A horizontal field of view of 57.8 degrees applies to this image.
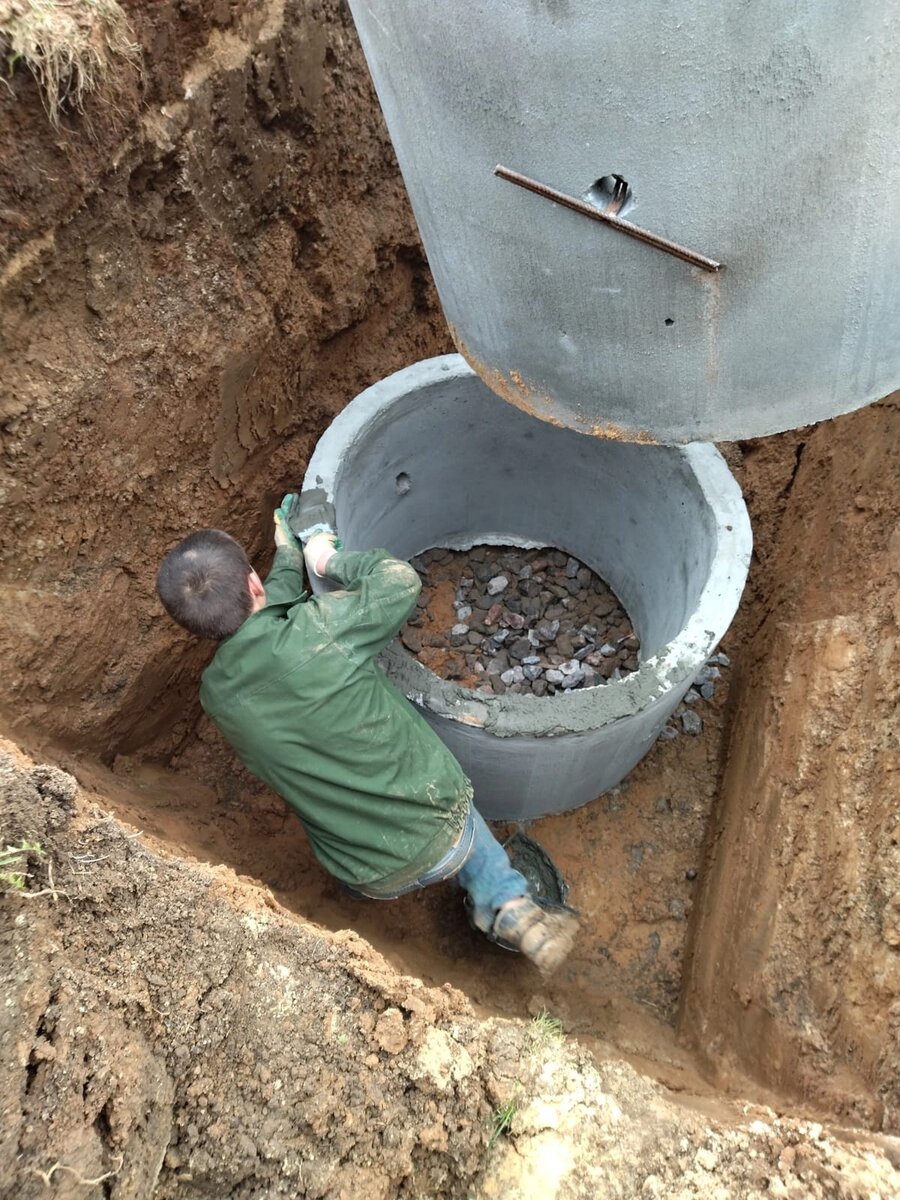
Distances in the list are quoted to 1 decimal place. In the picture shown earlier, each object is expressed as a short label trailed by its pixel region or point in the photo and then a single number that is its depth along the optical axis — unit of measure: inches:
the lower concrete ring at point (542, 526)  95.7
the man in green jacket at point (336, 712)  83.3
